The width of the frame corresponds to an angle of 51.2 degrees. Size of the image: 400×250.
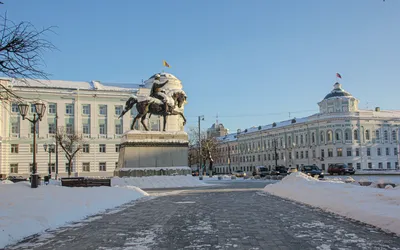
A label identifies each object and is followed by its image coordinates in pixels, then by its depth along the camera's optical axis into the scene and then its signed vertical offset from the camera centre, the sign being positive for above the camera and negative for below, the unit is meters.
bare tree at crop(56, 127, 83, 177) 56.41 +3.20
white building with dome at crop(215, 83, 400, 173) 87.12 +4.06
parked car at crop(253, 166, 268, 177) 64.57 -2.18
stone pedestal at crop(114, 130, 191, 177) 35.28 +0.47
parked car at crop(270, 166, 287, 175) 58.48 -2.16
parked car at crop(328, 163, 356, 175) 56.97 -2.07
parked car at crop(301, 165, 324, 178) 48.20 -1.73
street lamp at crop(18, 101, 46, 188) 19.47 +2.57
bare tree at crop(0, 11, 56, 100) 11.79 +3.21
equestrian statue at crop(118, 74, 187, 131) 35.50 +4.89
